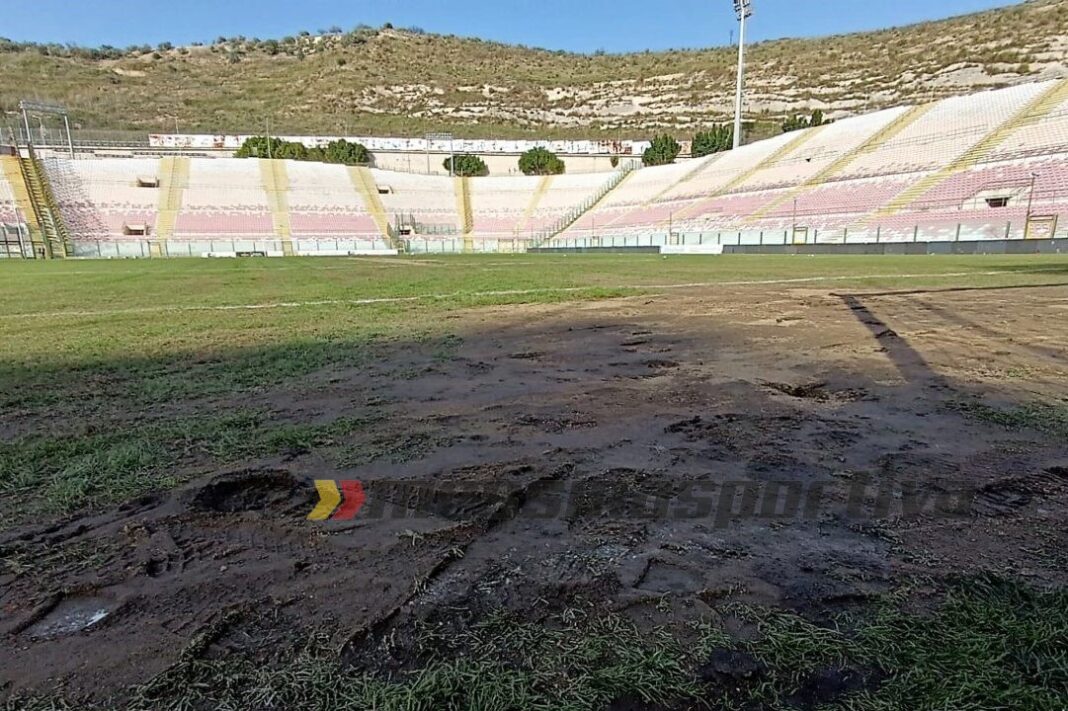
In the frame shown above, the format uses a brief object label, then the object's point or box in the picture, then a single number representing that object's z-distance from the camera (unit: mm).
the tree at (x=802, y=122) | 56609
